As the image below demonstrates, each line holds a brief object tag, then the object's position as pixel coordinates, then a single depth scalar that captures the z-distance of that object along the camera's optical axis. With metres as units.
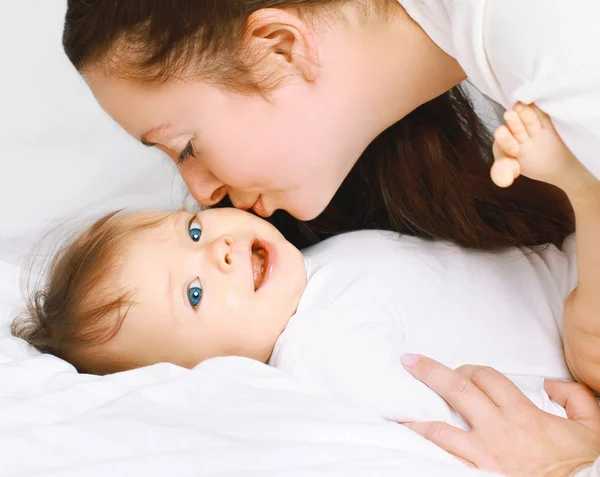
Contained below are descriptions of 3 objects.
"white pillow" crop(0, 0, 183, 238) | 1.25
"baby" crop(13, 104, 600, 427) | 0.96
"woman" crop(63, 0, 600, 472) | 0.84
